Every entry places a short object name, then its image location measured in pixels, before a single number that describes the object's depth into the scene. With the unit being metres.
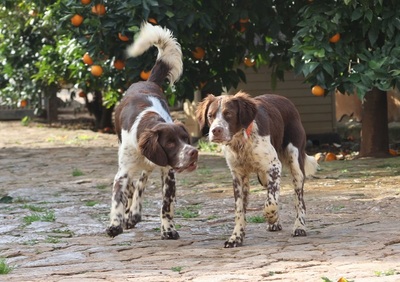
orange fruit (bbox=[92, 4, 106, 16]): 11.36
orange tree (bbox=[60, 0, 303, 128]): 11.34
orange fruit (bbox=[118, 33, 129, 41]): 11.28
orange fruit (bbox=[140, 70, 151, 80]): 11.45
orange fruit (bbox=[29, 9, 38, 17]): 15.32
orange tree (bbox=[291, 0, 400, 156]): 10.48
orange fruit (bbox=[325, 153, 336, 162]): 13.12
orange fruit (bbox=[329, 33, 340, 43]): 10.83
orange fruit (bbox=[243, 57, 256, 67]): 13.20
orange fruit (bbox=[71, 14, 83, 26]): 11.55
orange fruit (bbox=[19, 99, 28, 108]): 18.79
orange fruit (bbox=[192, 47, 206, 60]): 12.36
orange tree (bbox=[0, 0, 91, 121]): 16.61
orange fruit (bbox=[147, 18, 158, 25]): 11.28
